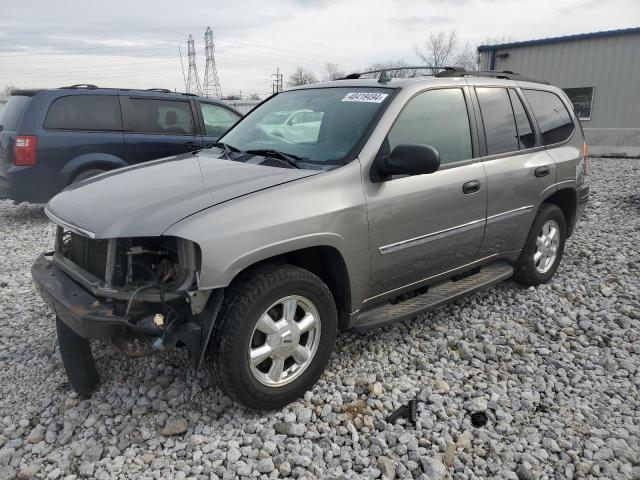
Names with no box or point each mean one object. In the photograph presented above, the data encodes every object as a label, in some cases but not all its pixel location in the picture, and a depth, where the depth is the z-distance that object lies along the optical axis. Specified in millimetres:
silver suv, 2576
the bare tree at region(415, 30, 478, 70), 52750
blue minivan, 6832
